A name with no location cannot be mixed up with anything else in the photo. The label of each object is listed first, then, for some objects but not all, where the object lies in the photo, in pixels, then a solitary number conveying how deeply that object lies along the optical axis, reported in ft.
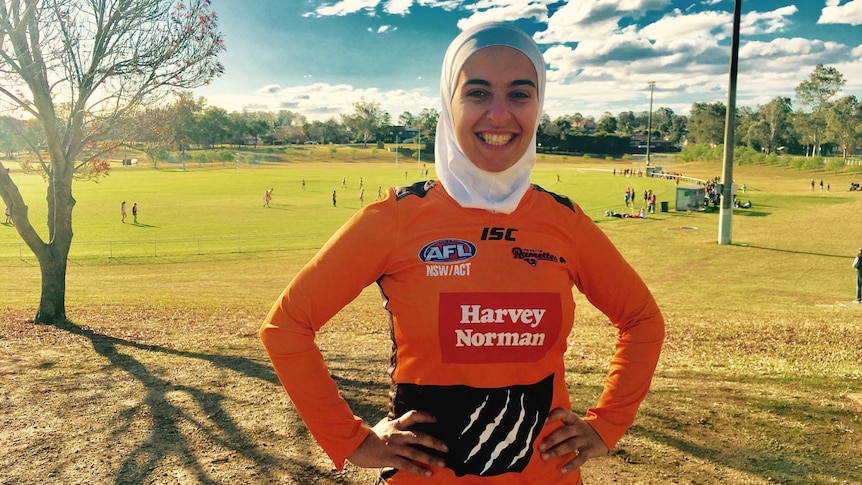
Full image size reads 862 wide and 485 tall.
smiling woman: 6.61
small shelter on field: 136.77
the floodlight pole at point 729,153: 85.25
